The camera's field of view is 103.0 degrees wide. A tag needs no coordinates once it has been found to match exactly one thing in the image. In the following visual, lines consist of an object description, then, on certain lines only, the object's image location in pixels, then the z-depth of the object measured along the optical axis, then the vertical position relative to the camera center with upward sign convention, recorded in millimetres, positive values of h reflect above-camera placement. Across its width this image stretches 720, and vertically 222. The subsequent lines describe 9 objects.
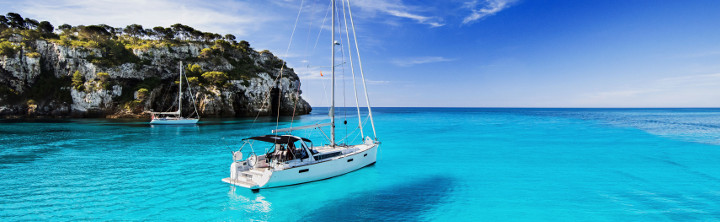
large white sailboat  12938 -2809
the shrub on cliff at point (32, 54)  63697 +11069
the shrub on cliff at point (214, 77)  71750 +7308
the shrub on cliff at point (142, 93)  65938 +2836
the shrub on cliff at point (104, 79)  65062 +5930
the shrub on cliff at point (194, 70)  73875 +9293
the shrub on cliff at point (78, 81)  64312 +5321
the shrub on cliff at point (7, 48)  61719 +12016
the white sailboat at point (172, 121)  50031 -2682
